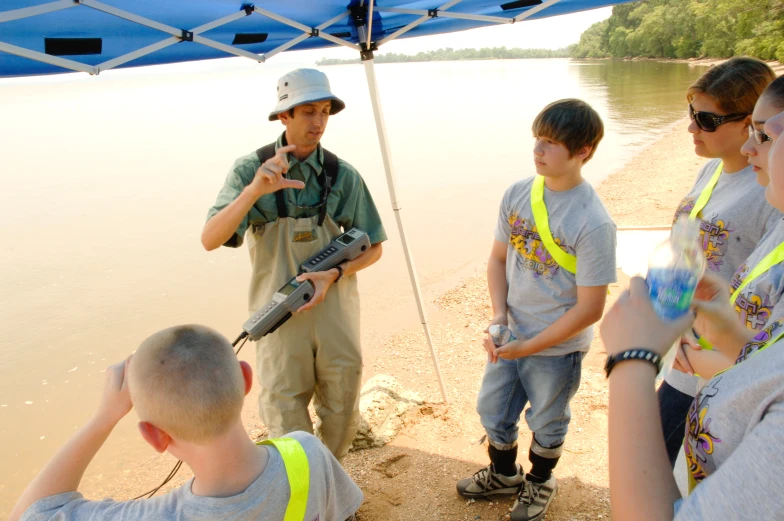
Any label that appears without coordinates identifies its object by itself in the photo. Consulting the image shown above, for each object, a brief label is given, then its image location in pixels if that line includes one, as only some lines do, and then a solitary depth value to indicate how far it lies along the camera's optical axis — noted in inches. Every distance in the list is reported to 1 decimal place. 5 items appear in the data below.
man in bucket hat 98.5
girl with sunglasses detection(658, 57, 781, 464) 79.9
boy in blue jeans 90.6
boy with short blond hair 50.6
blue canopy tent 95.6
